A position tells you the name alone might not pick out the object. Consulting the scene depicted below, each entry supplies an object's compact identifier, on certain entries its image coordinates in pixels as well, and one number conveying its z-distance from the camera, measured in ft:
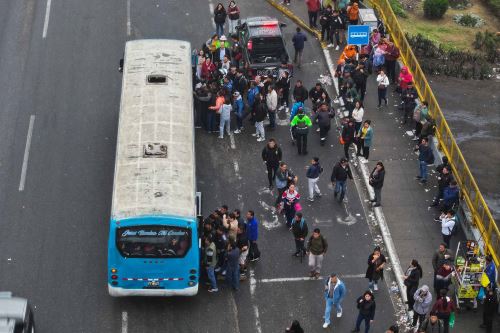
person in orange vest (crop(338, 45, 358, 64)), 120.47
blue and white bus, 85.56
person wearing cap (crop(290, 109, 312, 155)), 108.06
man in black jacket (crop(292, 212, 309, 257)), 92.99
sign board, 119.14
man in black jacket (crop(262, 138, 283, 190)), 103.09
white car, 78.23
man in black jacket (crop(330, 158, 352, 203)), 100.32
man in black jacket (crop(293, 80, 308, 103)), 113.19
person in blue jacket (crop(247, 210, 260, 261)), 92.73
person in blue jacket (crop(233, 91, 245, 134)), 111.96
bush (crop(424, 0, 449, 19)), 156.76
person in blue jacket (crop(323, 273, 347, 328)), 85.97
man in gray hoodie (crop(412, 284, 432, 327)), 85.46
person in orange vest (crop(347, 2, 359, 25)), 128.67
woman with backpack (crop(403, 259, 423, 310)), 87.91
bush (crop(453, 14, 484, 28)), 157.89
